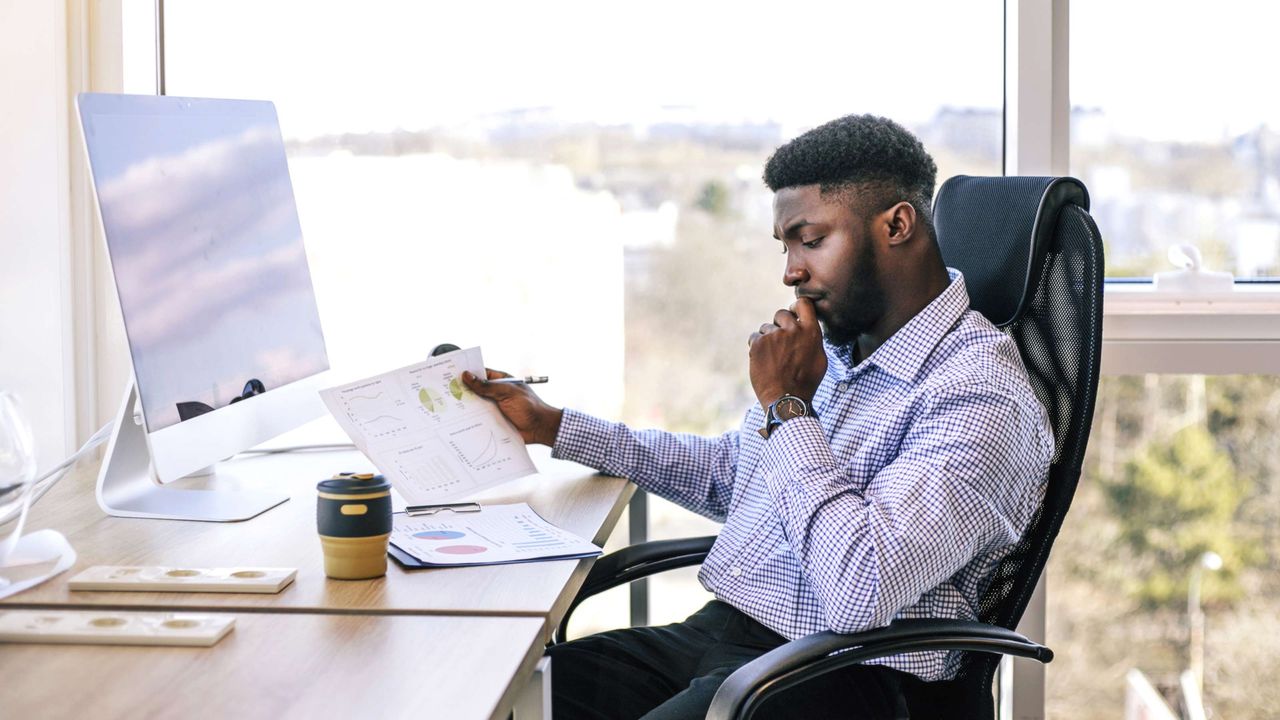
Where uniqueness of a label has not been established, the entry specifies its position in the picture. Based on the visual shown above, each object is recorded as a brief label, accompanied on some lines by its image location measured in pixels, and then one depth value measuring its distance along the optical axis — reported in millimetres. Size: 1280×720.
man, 1395
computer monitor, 1516
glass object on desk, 1159
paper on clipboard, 1396
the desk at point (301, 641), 978
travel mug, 1308
